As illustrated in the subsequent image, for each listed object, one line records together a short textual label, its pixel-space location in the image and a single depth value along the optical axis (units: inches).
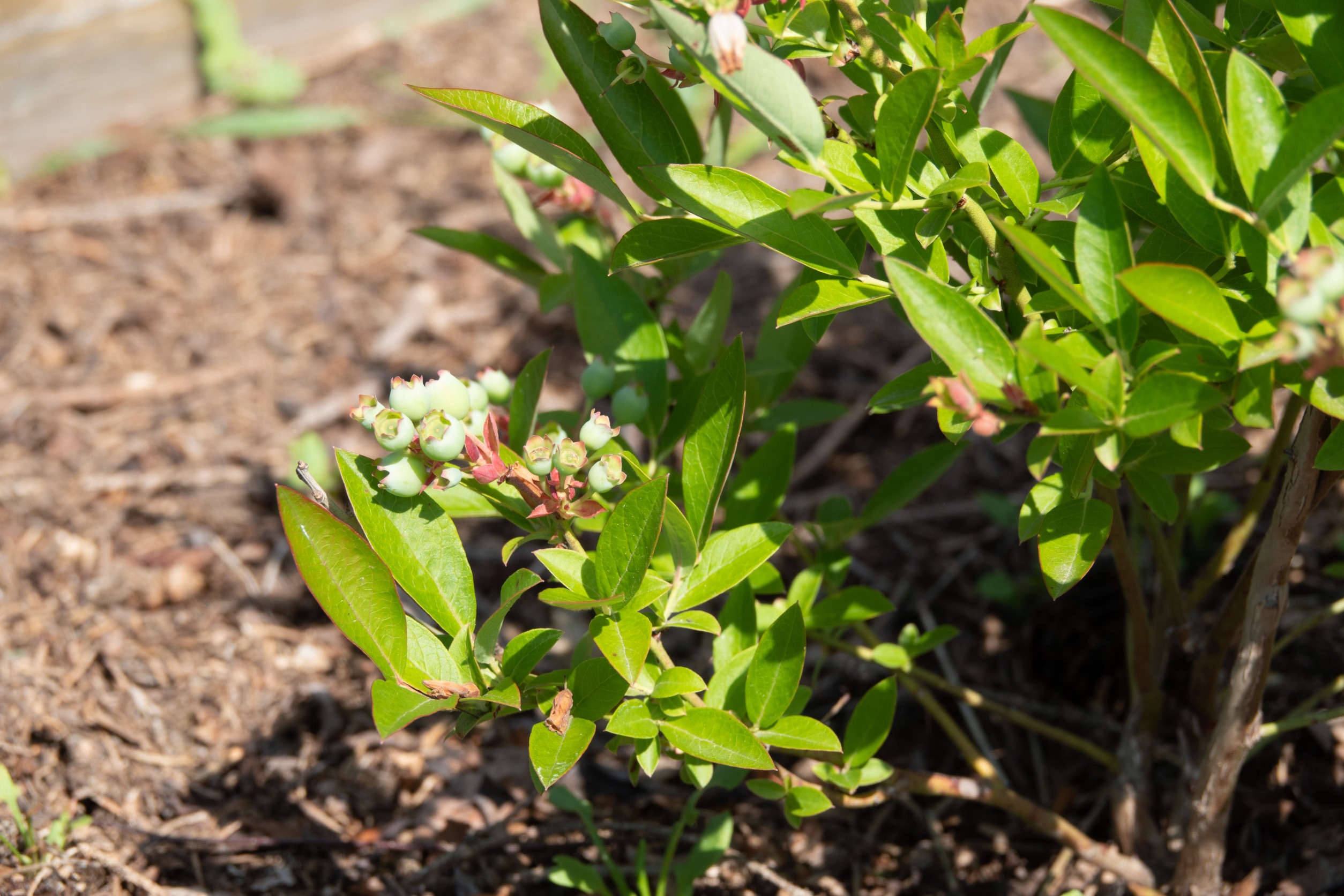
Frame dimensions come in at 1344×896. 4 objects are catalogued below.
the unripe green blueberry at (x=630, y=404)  32.3
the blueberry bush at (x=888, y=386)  28.2
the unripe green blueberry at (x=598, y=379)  32.7
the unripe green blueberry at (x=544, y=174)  33.7
